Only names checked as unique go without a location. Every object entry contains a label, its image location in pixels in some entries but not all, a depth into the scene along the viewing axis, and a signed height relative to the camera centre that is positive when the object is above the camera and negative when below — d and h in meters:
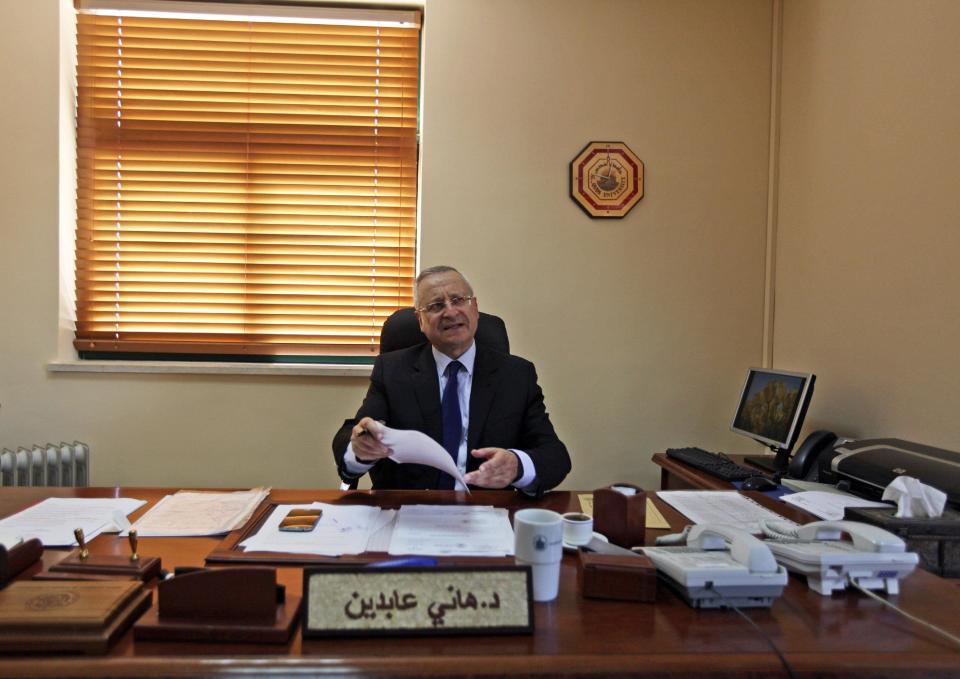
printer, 1.51 -0.38
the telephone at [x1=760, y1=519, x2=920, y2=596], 0.92 -0.36
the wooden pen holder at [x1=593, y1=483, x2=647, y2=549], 1.12 -0.36
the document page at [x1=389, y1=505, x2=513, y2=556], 1.05 -0.41
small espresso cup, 1.08 -0.38
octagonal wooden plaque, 2.74 +0.64
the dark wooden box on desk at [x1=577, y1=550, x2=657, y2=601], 0.89 -0.38
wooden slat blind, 2.78 +0.60
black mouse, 1.95 -0.52
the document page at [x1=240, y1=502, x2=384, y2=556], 1.05 -0.41
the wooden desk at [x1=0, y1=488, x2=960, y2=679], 0.71 -0.41
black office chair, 2.01 -0.06
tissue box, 1.12 -0.40
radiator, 2.45 -0.66
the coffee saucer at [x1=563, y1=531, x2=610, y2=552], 1.08 -0.41
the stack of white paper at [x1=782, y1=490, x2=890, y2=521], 1.44 -0.46
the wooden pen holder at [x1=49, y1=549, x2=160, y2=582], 0.91 -0.39
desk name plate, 0.77 -0.37
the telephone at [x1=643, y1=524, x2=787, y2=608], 0.86 -0.37
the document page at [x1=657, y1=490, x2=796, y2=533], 1.30 -0.43
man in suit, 1.79 -0.23
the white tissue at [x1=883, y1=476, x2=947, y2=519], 1.16 -0.33
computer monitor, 2.13 -0.32
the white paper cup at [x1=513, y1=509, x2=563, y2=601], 0.87 -0.33
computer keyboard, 2.08 -0.52
